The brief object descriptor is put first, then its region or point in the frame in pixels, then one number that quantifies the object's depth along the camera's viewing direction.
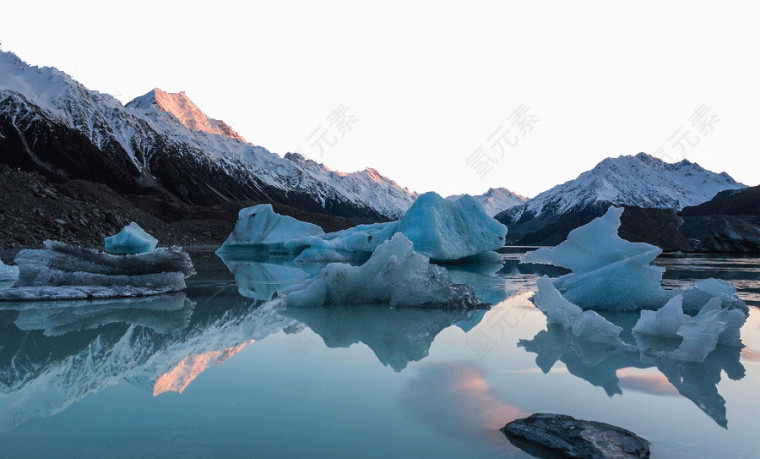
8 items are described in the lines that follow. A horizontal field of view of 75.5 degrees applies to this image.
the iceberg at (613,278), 5.61
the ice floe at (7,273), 8.09
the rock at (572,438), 1.93
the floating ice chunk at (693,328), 3.50
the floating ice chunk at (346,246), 16.55
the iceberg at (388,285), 5.99
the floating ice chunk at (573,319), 4.12
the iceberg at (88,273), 6.20
